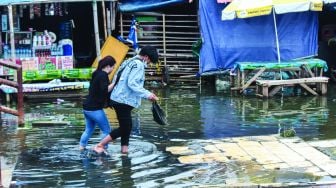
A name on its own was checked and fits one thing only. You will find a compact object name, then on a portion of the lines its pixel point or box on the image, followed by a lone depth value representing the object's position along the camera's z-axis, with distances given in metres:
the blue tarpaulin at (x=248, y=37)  17.70
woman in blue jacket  8.80
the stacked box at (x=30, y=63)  16.55
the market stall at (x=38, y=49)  16.45
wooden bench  15.54
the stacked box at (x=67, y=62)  16.80
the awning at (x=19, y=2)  15.66
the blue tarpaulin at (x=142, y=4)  18.30
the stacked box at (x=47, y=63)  16.67
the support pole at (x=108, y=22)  18.05
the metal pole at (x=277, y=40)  16.83
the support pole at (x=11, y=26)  15.53
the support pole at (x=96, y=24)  16.19
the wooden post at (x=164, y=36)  18.64
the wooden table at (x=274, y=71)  16.28
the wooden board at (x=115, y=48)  18.03
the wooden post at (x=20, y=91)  11.34
